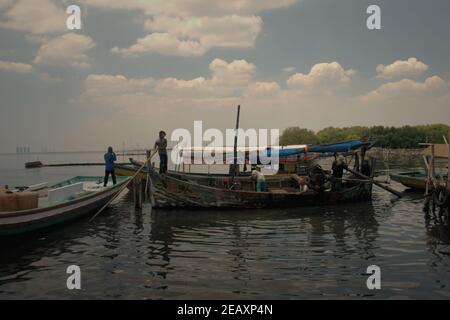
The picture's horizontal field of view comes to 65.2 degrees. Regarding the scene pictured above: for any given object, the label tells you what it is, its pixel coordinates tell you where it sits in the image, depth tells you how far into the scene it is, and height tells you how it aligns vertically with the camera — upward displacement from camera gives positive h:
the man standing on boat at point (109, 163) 18.05 -0.49
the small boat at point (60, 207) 10.70 -1.97
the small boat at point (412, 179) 23.80 -1.78
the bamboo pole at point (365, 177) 19.50 -1.34
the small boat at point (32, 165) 82.62 -2.68
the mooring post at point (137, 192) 18.41 -2.03
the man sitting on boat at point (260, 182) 18.08 -1.48
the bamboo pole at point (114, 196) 15.20 -2.19
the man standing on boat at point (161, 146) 16.44 +0.35
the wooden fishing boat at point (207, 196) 16.97 -2.10
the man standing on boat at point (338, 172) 18.91 -1.02
